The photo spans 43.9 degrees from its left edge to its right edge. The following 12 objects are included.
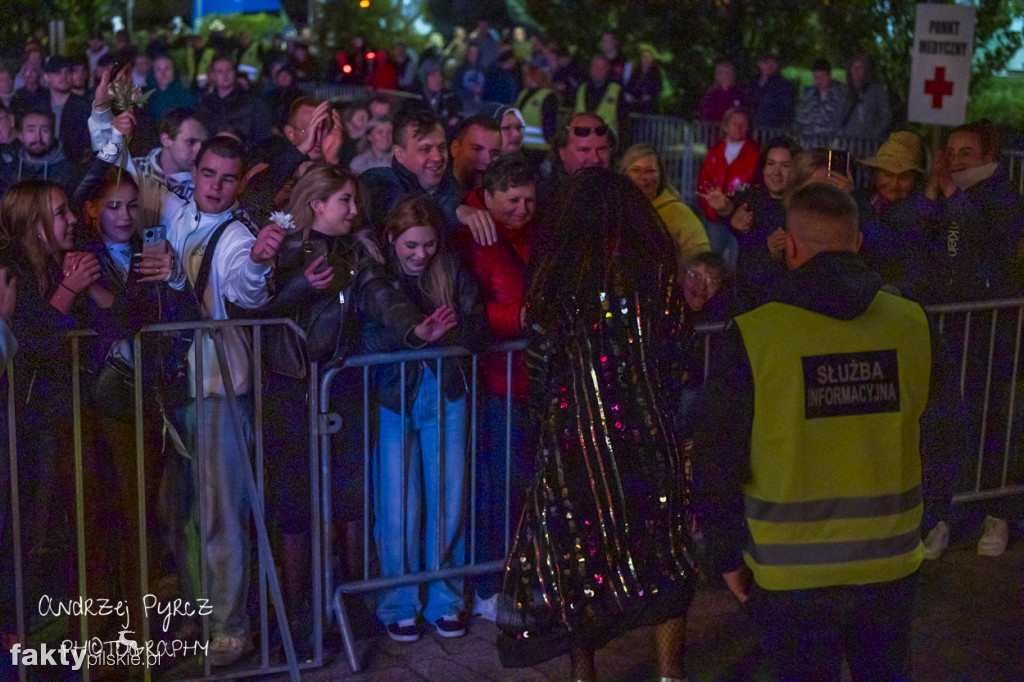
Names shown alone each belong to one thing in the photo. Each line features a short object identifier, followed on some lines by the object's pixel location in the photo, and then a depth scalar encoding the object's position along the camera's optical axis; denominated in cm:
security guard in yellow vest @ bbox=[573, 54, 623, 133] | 1606
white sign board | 966
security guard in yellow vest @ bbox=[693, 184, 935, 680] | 333
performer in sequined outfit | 405
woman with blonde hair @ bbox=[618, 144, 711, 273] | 640
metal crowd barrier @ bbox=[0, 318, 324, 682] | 440
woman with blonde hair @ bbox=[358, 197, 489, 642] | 494
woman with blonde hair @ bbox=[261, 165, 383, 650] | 480
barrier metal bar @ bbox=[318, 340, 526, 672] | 480
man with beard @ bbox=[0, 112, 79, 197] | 843
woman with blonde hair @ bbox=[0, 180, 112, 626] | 441
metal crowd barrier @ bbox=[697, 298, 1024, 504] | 607
